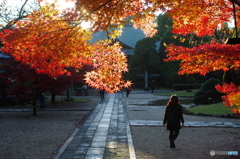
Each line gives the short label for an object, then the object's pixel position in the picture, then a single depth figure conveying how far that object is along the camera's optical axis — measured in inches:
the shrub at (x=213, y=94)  765.9
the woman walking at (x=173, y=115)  249.8
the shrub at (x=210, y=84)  790.5
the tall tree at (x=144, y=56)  1565.0
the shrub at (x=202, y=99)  778.5
